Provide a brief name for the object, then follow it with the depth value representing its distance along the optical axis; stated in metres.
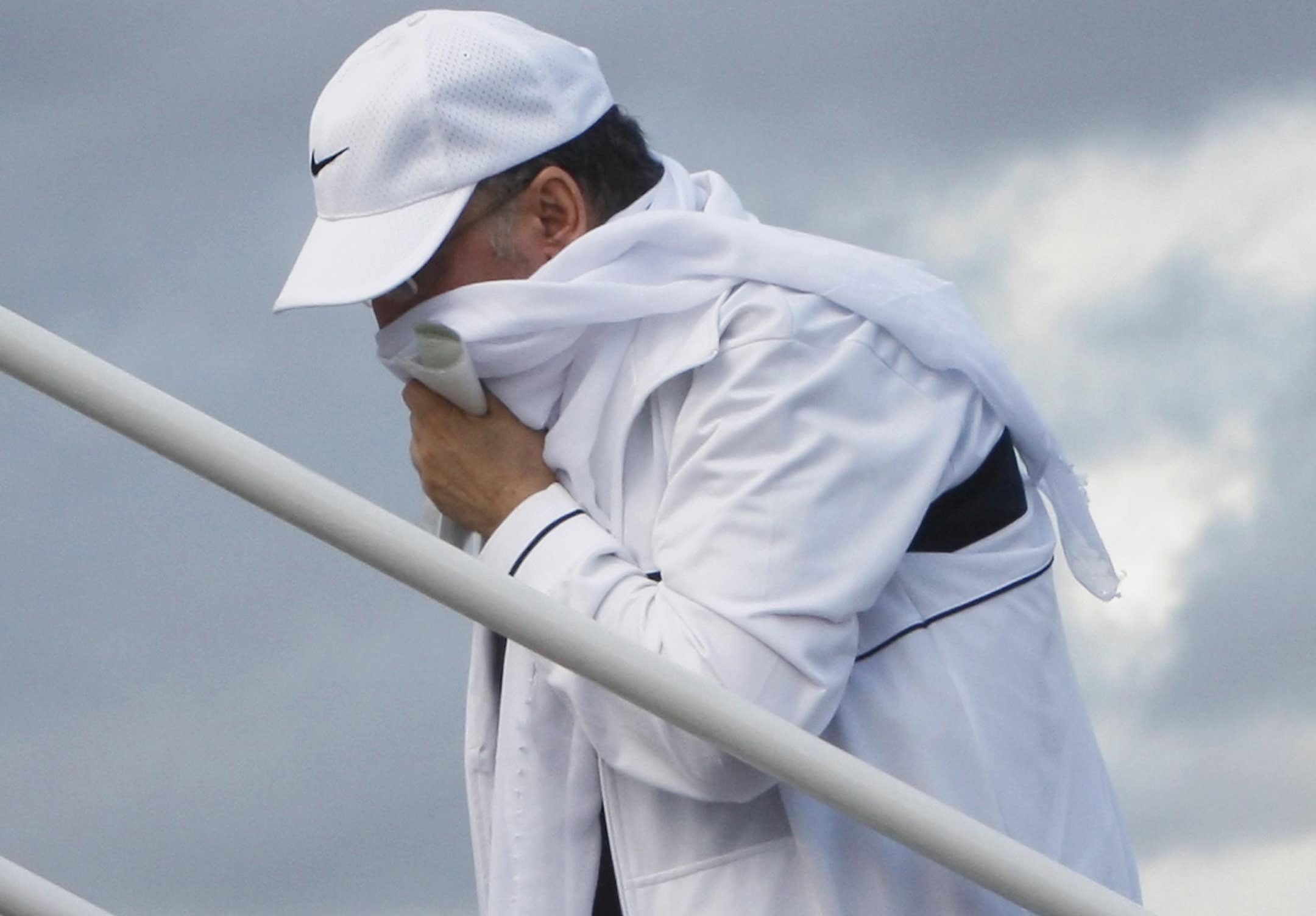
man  6.45
